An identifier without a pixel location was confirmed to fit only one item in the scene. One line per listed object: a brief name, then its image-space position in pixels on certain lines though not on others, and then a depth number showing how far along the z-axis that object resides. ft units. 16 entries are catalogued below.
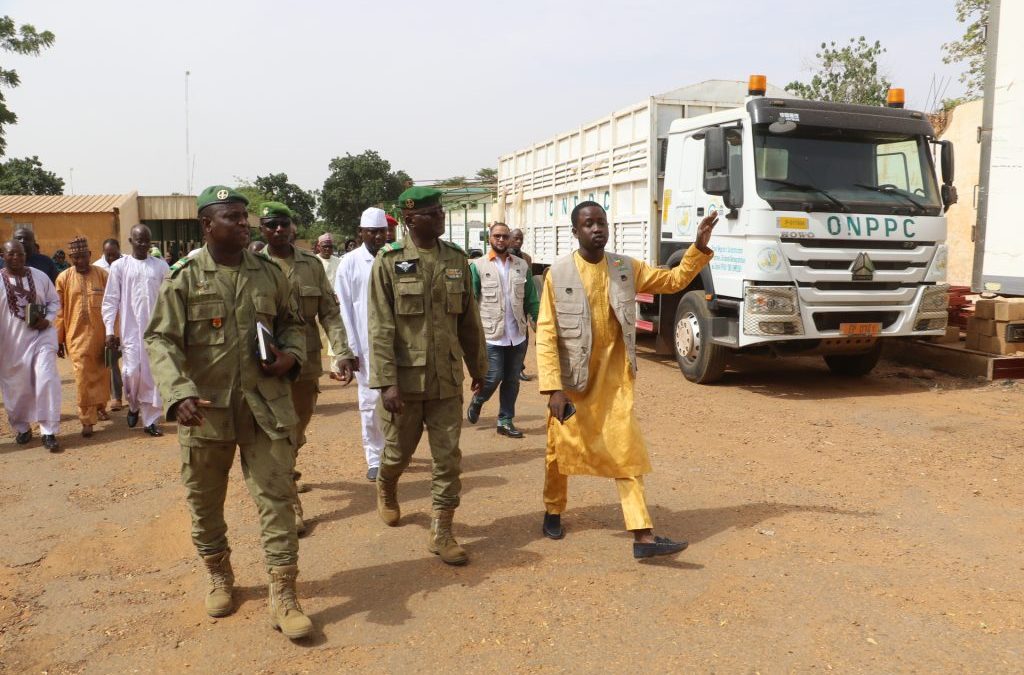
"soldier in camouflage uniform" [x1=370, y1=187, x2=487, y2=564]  12.79
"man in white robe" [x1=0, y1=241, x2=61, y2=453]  21.86
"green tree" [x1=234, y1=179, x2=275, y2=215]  128.22
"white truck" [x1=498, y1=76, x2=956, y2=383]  24.47
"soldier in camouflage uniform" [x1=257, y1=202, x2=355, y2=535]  15.06
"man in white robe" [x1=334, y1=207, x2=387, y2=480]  17.38
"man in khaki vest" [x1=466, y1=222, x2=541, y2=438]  20.98
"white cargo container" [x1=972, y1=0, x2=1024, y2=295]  27.78
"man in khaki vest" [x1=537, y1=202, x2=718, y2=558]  13.00
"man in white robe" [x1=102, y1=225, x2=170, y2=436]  22.72
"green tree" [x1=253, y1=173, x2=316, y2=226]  139.01
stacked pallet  27.58
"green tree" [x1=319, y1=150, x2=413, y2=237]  127.34
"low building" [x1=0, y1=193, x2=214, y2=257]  86.07
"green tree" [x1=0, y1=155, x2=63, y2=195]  138.92
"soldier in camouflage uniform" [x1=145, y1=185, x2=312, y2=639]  10.68
